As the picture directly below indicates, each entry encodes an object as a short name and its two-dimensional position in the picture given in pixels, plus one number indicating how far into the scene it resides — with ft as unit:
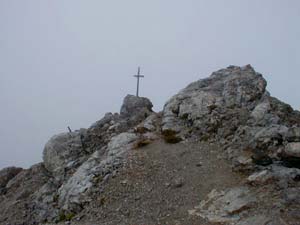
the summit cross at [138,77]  118.05
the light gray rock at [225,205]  50.49
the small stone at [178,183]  62.28
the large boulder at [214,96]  80.84
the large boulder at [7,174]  103.96
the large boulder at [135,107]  98.92
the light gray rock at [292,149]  57.31
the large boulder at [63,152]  90.37
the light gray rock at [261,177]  54.90
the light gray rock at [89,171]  71.82
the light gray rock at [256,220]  45.37
